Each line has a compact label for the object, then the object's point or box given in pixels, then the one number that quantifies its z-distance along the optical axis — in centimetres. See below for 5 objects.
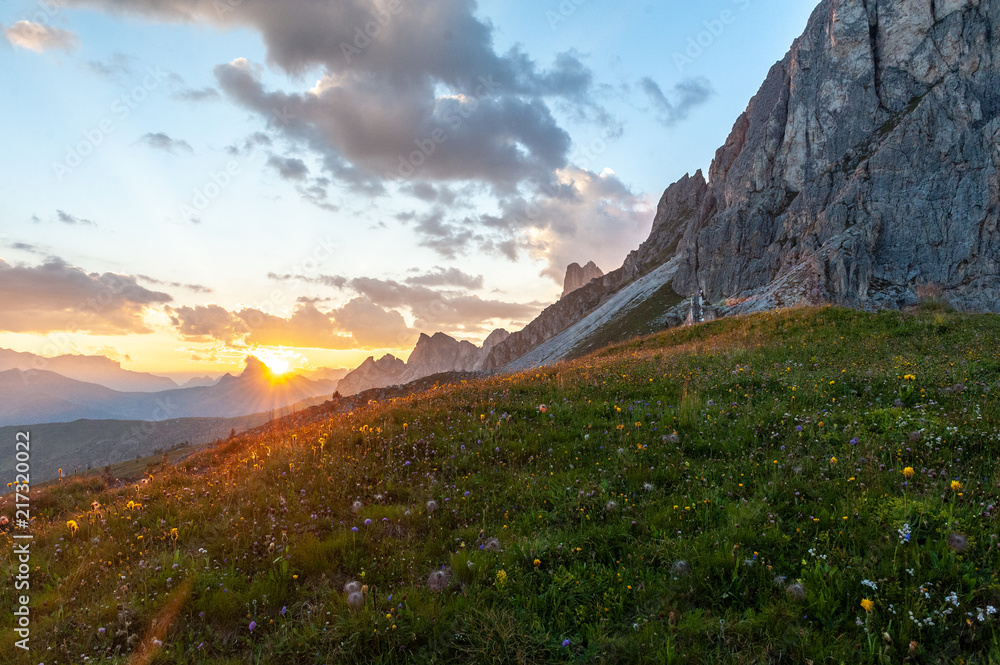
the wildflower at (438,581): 503
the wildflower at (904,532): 469
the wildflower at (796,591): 440
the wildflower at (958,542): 452
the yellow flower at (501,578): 496
